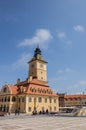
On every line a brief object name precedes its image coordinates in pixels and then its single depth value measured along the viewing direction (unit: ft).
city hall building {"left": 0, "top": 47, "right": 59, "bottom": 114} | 216.33
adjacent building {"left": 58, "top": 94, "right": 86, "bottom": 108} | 374.22
